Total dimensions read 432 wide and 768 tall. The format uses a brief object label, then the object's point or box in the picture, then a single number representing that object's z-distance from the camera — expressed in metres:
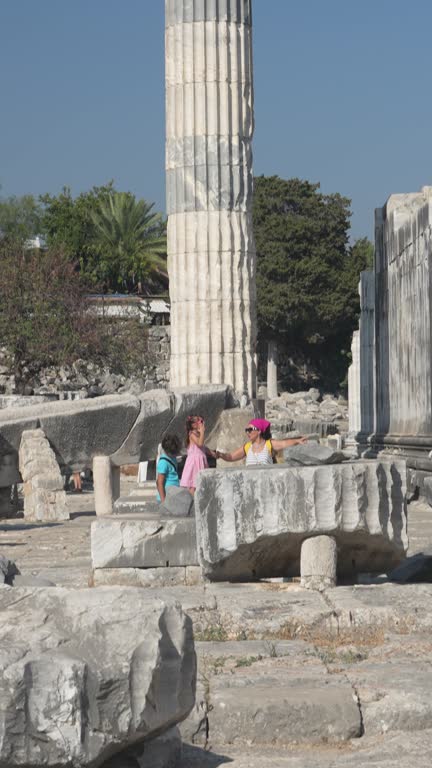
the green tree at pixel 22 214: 82.25
